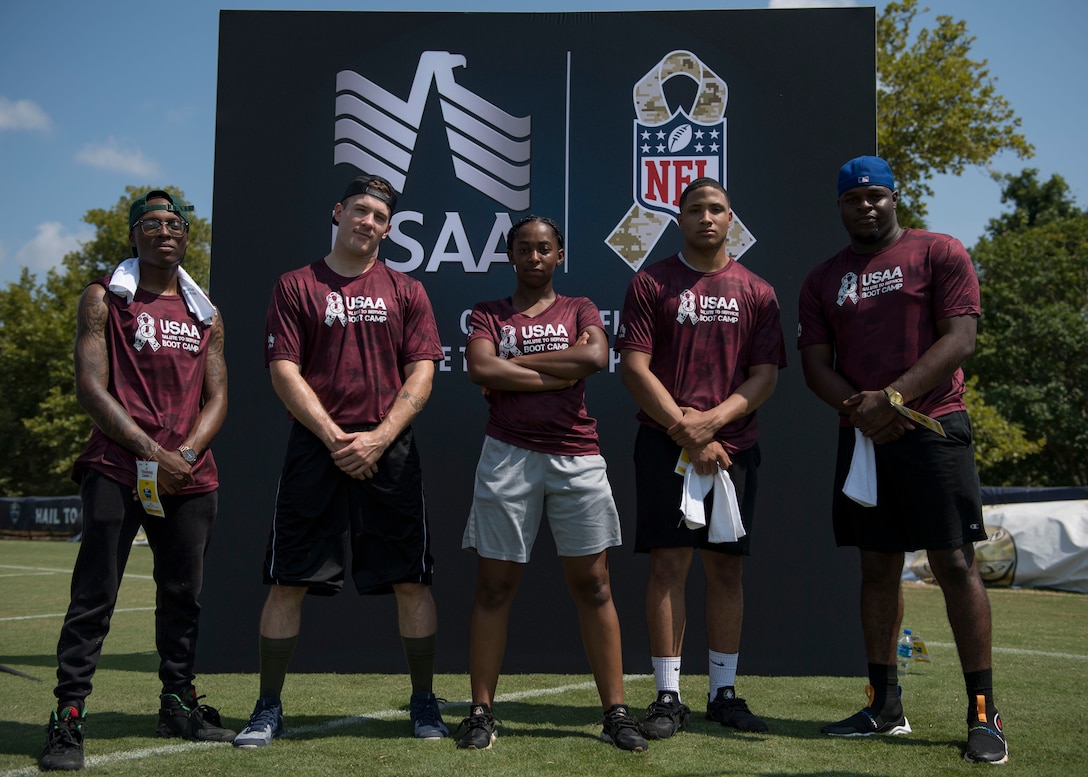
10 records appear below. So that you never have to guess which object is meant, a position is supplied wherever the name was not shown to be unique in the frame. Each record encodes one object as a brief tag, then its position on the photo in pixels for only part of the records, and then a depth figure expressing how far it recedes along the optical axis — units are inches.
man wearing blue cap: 128.5
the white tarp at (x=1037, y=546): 403.9
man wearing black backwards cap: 132.3
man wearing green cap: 127.0
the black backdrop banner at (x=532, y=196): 191.3
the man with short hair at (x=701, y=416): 140.6
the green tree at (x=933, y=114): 679.7
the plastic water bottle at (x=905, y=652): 177.5
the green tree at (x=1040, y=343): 1058.1
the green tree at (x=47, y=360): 1184.8
